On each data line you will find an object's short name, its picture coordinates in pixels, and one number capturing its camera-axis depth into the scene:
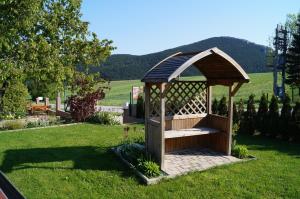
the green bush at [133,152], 9.08
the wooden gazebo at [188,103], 8.52
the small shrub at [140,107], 21.03
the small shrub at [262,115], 13.55
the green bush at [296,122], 12.25
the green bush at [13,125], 15.63
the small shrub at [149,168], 8.10
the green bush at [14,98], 19.42
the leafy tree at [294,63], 33.94
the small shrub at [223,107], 15.16
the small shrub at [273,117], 13.07
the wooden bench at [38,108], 23.95
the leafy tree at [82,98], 17.00
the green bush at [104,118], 16.76
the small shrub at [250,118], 14.08
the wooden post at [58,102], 21.92
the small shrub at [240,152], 9.72
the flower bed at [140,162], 7.98
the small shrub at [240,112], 14.66
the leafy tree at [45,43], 11.74
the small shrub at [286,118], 12.61
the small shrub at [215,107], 15.84
